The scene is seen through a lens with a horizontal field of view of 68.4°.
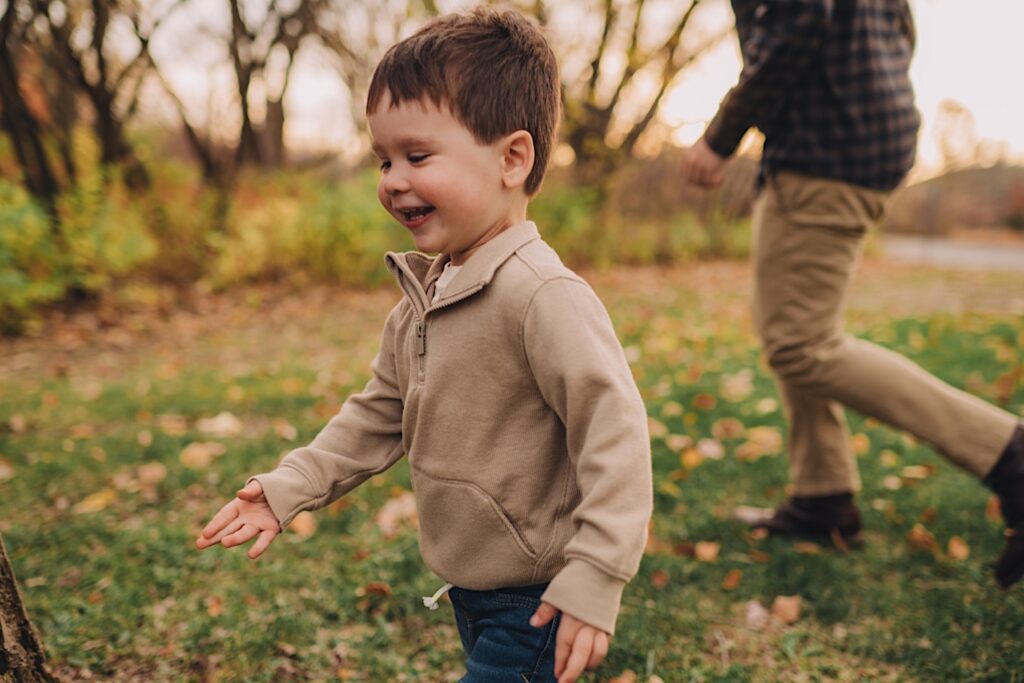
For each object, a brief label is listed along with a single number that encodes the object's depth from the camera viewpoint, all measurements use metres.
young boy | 1.15
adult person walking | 2.11
